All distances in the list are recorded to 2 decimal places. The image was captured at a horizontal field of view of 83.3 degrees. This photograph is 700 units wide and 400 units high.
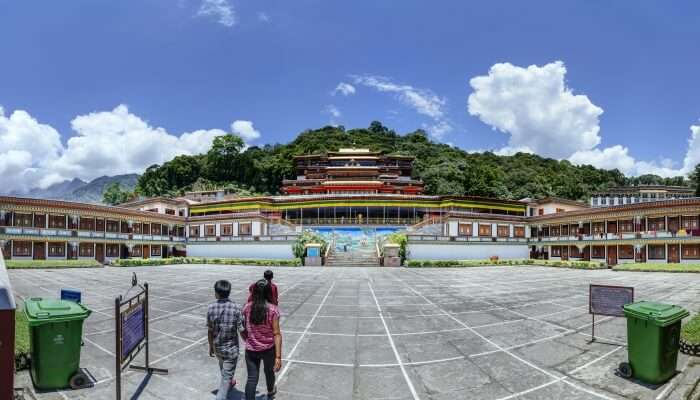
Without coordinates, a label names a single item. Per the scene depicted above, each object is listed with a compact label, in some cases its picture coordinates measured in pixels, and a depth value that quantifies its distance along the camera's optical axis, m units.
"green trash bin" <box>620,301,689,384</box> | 6.25
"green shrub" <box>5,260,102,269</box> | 31.20
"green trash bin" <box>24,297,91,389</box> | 5.73
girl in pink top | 5.09
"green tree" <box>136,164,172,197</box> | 90.06
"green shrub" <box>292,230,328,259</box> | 36.75
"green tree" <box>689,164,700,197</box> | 58.79
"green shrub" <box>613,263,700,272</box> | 29.22
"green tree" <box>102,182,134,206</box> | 83.80
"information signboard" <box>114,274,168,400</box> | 5.12
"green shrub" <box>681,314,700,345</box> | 7.78
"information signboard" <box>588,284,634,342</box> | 8.31
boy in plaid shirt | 5.14
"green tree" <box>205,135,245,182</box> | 95.94
